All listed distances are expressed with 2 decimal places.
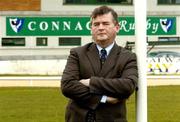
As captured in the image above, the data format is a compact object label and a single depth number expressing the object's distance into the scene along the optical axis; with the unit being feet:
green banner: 187.34
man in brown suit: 18.12
